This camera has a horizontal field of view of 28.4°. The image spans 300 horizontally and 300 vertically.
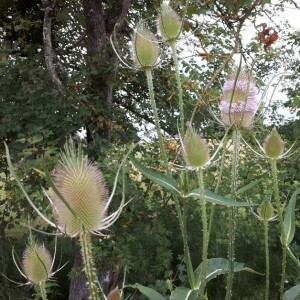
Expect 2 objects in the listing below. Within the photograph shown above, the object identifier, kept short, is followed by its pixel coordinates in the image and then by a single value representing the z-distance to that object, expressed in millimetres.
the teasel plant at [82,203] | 599
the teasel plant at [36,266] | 748
